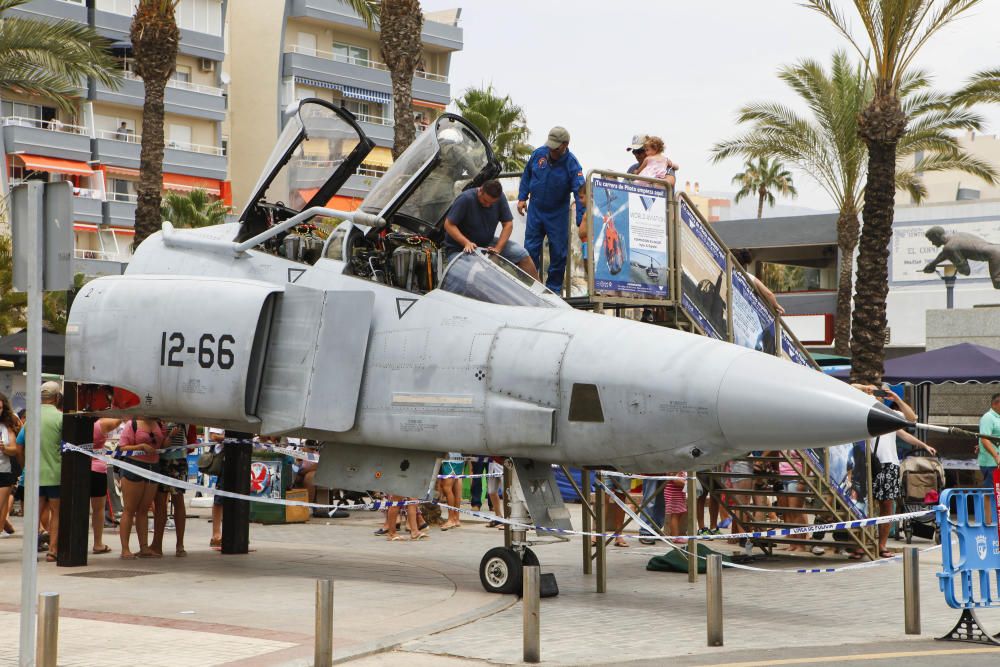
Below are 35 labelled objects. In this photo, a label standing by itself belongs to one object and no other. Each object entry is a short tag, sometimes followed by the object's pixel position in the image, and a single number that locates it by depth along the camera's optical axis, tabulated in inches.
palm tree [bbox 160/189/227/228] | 1792.6
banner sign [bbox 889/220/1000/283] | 1673.2
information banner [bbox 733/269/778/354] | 547.5
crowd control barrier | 363.9
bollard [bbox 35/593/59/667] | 269.9
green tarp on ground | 535.1
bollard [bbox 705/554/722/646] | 347.9
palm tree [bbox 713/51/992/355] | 1353.3
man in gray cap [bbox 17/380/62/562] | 555.8
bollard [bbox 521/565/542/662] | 324.5
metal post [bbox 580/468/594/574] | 500.5
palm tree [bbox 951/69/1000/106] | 1206.3
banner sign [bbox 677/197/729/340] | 519.2
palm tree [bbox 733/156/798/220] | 2785.4
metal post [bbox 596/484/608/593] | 461.2
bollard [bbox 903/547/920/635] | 370.6
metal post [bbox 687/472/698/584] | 494.6
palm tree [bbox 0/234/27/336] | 1240.2
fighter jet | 382.9
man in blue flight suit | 498.6
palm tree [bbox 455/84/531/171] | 1647.4
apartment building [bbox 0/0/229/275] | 1991.9
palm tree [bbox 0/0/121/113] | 971.9
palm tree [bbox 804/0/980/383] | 932.0
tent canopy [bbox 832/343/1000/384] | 839.7
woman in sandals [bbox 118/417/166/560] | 531.8
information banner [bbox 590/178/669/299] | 479.8
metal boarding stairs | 547.5
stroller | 696.4
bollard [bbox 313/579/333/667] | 303.6
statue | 1510.8
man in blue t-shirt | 474.3
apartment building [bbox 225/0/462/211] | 2429.9
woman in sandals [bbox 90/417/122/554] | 559.2
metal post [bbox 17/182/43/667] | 280.5
